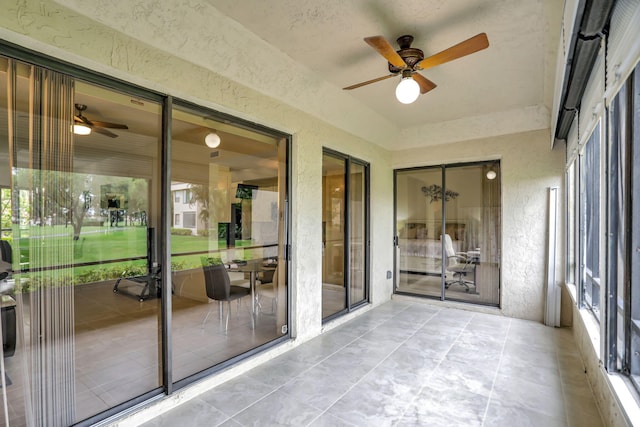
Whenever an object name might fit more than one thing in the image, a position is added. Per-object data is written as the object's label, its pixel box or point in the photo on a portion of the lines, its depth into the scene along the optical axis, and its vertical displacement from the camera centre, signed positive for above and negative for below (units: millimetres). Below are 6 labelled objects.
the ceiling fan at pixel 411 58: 2207 +1233
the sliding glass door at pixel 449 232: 4953 -321
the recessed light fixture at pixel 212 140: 3005 +729
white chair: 5223 -888
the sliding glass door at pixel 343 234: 4312 -323
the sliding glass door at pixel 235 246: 3199 -368
